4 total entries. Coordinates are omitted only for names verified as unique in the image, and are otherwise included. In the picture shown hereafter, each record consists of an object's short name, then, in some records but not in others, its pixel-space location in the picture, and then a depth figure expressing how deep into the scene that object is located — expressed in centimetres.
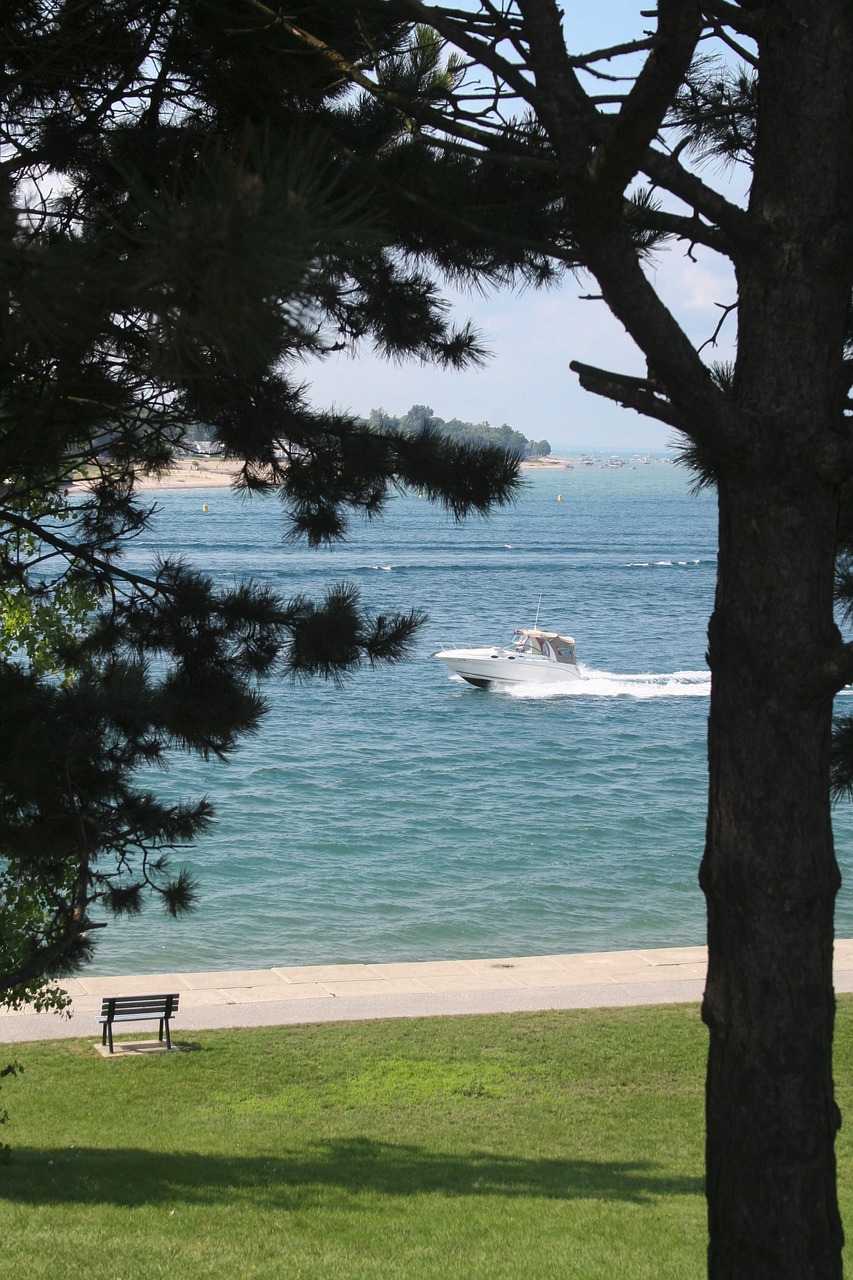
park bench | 2089
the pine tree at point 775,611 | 572
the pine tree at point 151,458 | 906
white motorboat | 8169
